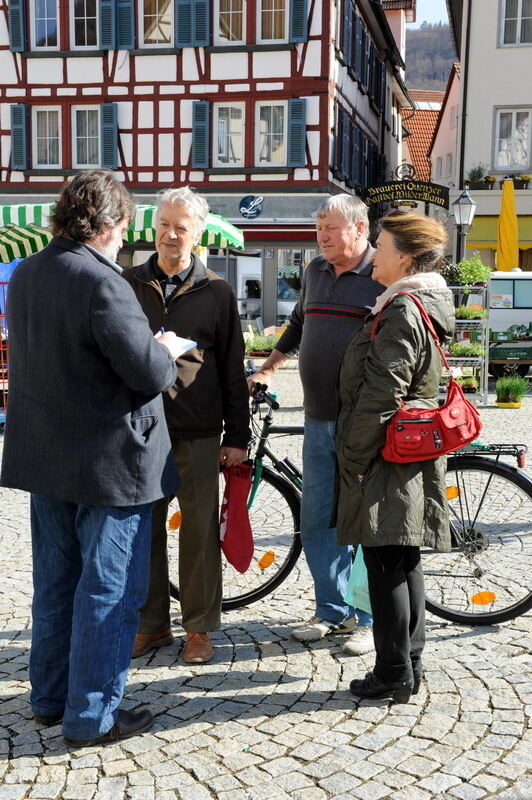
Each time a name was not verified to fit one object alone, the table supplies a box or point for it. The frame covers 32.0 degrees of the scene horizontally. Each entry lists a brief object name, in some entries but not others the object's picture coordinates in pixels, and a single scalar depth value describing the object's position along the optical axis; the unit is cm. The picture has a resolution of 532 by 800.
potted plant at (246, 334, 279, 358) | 1750
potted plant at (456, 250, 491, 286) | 1236
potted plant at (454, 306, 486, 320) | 1249
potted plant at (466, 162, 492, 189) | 2409
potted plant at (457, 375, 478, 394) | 1197
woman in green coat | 317
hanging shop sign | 1673
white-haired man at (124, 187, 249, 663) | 376
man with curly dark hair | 287
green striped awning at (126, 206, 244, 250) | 1166
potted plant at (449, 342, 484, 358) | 1246
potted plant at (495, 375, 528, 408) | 1242
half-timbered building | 2367
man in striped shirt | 391
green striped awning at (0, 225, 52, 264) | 1374
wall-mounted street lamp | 1602
